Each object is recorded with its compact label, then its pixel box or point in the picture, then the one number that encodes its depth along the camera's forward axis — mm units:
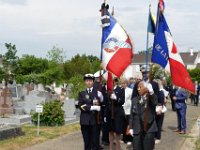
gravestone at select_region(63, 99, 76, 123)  16078
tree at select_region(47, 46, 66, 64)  58178
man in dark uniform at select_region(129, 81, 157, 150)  7059
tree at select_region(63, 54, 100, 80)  52350
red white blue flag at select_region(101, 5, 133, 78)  8617
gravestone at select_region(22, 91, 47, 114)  17094
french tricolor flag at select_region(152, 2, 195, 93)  7539
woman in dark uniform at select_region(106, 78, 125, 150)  9430
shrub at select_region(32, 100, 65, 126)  14000
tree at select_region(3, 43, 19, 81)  47341
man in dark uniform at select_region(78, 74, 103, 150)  8477
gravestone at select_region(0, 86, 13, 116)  15855
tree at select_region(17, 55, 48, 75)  52312
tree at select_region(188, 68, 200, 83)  63456
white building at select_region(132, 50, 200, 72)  87062
